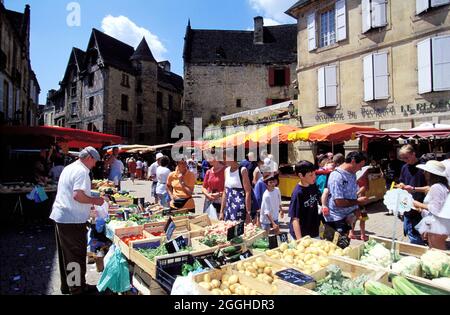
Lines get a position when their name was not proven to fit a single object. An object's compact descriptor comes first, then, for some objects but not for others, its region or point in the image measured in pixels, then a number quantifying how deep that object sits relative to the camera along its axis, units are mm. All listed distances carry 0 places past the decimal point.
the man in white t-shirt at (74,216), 3654
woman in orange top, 5491
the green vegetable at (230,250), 3229
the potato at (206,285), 2400
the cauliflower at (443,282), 2150
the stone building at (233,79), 28000
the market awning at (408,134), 8151
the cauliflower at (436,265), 2494
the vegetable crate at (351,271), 2375
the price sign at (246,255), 3083
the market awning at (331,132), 8984
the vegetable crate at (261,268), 2500
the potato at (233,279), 2566
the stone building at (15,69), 14578
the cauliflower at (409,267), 2488
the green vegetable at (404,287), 2166
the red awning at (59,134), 8341
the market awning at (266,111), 18316
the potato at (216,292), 2347
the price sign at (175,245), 3090
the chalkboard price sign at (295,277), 2328
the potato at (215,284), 2457
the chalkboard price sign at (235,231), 3391
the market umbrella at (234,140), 11516
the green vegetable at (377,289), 2127
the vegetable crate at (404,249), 3027
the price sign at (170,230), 3607
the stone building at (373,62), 11391
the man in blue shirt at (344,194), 3914
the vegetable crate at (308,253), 2779
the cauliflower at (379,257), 2740
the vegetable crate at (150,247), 2916
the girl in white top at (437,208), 3430
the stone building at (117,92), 28281
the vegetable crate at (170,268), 2681
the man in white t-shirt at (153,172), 9930
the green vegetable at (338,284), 2252
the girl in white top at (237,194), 4921
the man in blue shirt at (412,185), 4422
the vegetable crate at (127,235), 3572
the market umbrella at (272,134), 10625
